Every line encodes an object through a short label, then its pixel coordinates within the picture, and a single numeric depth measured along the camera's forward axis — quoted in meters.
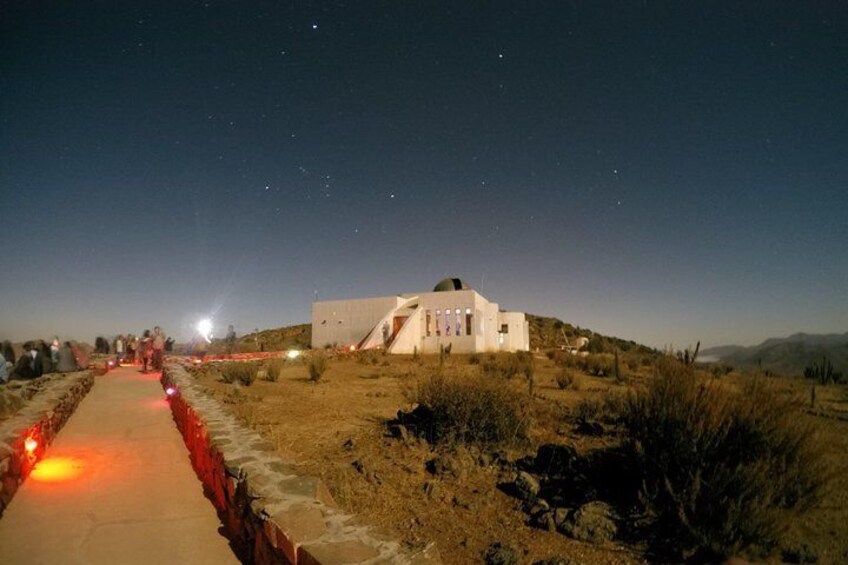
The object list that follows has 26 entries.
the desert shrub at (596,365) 14.49
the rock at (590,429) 5.79
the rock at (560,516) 3.39
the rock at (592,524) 3.21
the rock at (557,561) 2.81
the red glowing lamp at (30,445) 4.60
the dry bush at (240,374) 10.59
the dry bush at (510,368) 12.28
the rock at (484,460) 4.60
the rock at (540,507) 3.58
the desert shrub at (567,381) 10.69
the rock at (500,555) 2.82
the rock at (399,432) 5.28
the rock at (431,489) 3.88
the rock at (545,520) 3.35
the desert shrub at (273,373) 11.63
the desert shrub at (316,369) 11.74
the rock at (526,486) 3.84
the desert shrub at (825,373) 14.30
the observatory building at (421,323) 26.34
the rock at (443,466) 4.33
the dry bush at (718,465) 2.93
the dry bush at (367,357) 17.67
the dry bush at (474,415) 5.20
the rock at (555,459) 4.39
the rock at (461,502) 3.72
